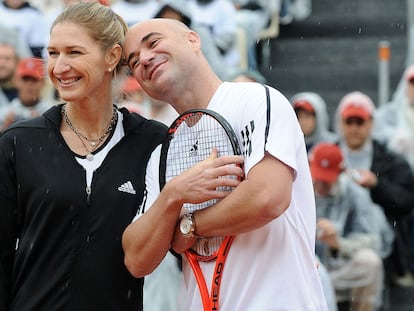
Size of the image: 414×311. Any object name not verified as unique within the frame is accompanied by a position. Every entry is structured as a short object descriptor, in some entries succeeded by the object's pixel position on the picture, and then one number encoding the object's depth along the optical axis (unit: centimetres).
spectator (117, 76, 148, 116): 1640
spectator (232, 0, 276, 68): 2358
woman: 834
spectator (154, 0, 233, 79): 1816
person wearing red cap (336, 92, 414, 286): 1659
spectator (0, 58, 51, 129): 1789
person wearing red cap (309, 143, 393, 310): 1584
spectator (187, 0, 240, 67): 2167
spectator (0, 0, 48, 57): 2073
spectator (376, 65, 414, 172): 1747
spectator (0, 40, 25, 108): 1928
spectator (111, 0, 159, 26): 2044
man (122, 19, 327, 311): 763
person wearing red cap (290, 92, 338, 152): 1787
